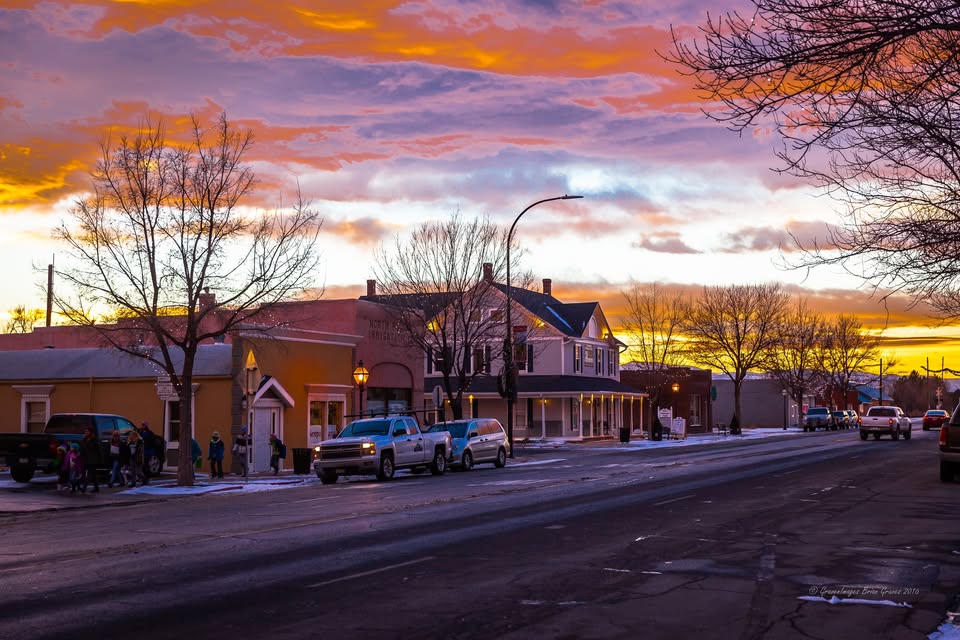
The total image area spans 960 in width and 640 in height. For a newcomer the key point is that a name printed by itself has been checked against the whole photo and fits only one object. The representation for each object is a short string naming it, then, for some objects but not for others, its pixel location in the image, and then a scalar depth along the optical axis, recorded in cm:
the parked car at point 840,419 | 9805
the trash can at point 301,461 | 3625
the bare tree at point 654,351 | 7456
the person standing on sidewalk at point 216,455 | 3412
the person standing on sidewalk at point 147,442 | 3206
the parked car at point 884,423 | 6375
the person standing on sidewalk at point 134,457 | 3077
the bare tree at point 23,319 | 9694
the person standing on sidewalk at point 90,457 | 2870
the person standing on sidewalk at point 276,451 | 3616
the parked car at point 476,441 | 3731
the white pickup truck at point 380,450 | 3209
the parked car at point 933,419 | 8324
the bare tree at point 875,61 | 966
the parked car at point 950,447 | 2683
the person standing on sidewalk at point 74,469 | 2876
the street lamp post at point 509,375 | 4409
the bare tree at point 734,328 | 8688
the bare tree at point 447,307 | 4609
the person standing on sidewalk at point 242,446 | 3366
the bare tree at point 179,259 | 3066
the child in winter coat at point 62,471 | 2925
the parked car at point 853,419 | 10594
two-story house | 6444
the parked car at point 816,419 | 9206
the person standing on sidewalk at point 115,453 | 3042
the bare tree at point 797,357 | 9606
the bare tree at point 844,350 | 10919
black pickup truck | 3164
